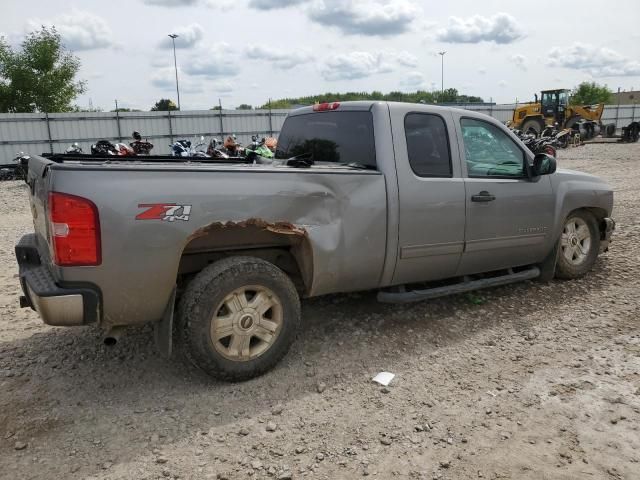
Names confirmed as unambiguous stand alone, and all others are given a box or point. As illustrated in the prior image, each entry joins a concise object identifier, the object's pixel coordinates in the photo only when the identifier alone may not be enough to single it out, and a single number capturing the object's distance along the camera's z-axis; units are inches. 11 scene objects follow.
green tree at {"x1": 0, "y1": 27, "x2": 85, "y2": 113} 1285.7
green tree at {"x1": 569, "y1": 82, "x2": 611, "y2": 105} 3134.8
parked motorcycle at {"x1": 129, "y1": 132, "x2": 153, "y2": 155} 637.3
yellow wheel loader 1151.0
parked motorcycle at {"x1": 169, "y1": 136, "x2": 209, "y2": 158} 625.8
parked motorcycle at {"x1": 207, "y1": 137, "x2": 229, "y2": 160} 541.5
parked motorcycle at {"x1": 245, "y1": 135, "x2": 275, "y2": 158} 461.8
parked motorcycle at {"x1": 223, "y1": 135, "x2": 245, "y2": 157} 599.7
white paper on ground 143.8
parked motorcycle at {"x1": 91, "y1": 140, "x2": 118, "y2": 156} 563.8
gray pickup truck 120.2
